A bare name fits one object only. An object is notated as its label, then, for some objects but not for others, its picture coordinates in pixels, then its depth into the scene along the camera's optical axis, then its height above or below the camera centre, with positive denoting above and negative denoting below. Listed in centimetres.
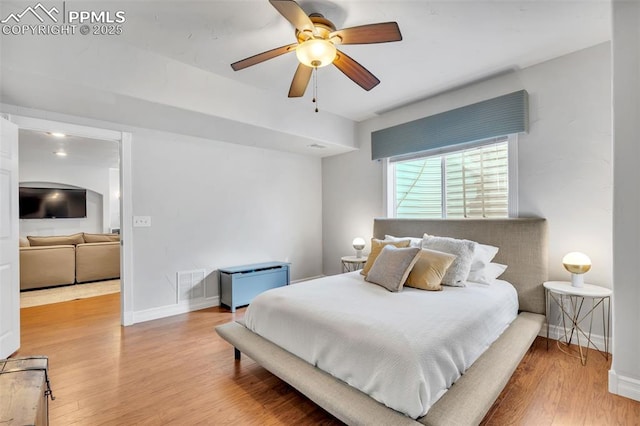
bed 142 -94
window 315 +36
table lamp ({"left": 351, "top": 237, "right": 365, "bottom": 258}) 412 -44
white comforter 144 -72
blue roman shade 292 +98
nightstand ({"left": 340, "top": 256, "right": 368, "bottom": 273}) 396 -72
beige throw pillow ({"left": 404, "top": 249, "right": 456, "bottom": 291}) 248 -50
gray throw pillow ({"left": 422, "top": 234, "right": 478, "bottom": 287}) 262 -41
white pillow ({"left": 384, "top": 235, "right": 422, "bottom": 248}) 315 -32
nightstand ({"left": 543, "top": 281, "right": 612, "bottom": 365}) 238 -89
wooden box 106 -72
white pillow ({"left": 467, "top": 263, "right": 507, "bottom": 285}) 272 -60
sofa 462 -76
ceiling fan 176 +113
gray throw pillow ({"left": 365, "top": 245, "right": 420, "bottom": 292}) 246 -48
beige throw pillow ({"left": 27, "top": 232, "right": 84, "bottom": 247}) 528 -47
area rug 411 -121
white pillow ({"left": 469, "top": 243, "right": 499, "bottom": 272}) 279 -43
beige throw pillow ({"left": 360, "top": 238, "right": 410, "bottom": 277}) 296 -38
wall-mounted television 675 +28
